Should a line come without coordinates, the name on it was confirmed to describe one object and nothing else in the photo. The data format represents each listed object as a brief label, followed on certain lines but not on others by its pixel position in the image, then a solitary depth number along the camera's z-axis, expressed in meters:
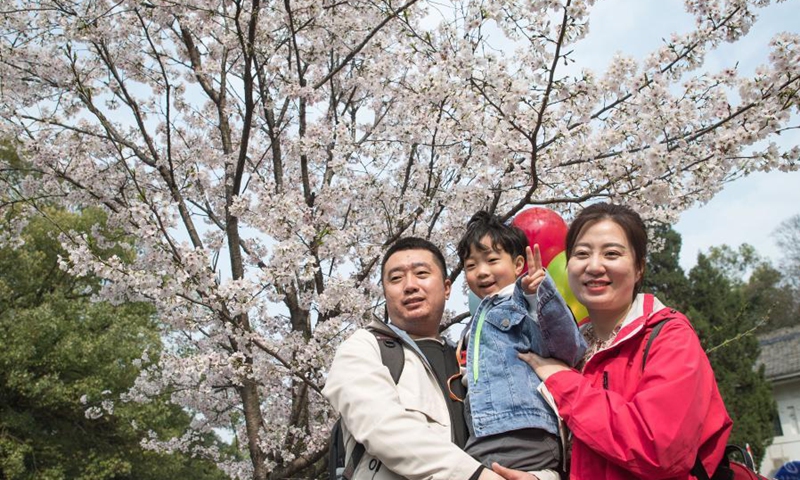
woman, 1.58
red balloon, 2.90
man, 1.77
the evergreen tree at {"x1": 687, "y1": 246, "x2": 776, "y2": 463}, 12.87
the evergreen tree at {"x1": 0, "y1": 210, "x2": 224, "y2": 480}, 12.22
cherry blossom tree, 4.47
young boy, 1.84
